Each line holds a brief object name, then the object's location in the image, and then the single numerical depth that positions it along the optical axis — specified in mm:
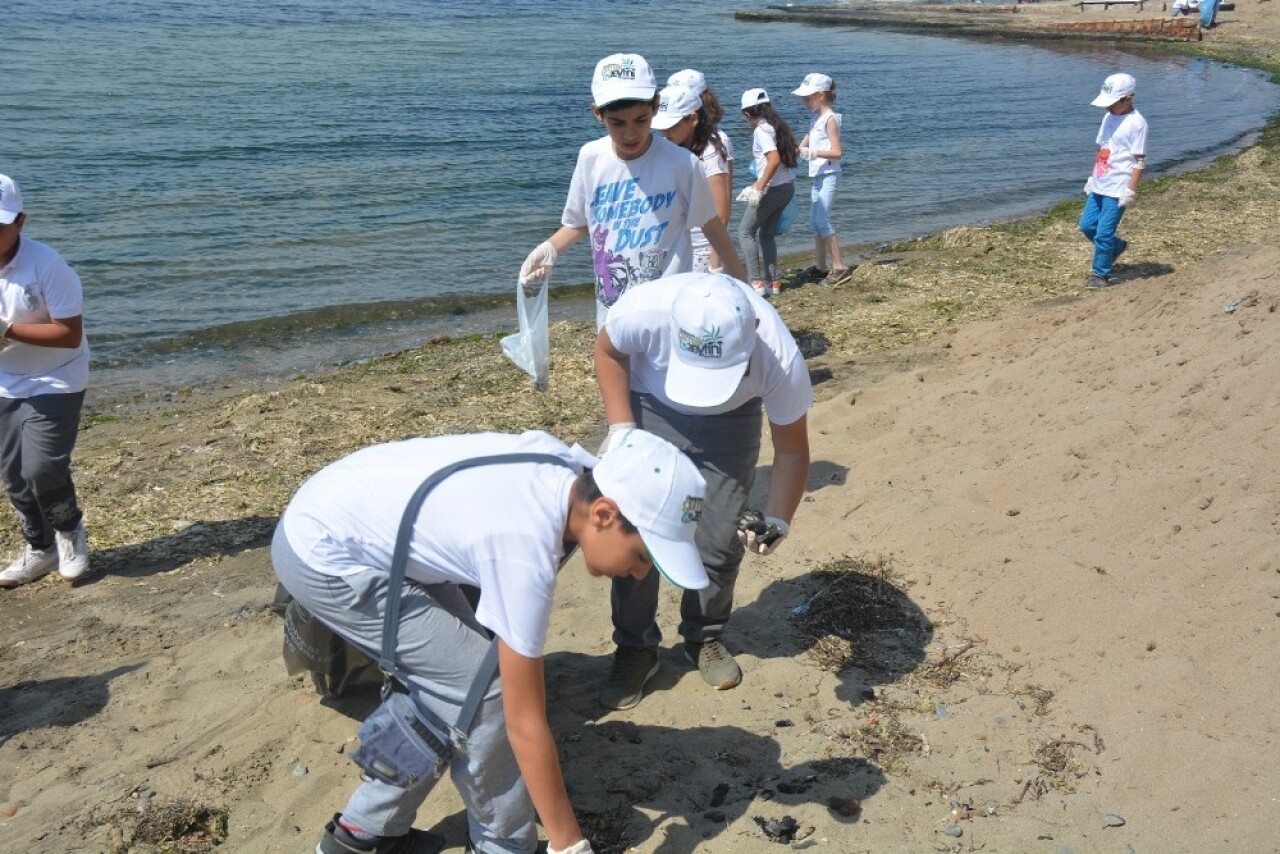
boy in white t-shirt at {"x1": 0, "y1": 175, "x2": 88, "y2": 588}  5242
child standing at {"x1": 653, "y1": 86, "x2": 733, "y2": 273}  6566
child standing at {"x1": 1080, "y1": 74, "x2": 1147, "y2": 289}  9719
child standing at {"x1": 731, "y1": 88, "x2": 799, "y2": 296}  9711
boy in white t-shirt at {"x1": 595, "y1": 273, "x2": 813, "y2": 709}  3584
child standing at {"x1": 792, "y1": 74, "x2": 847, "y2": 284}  10391
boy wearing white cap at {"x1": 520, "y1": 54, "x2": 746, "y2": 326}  4996
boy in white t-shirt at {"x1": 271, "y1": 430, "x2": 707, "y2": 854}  2861
